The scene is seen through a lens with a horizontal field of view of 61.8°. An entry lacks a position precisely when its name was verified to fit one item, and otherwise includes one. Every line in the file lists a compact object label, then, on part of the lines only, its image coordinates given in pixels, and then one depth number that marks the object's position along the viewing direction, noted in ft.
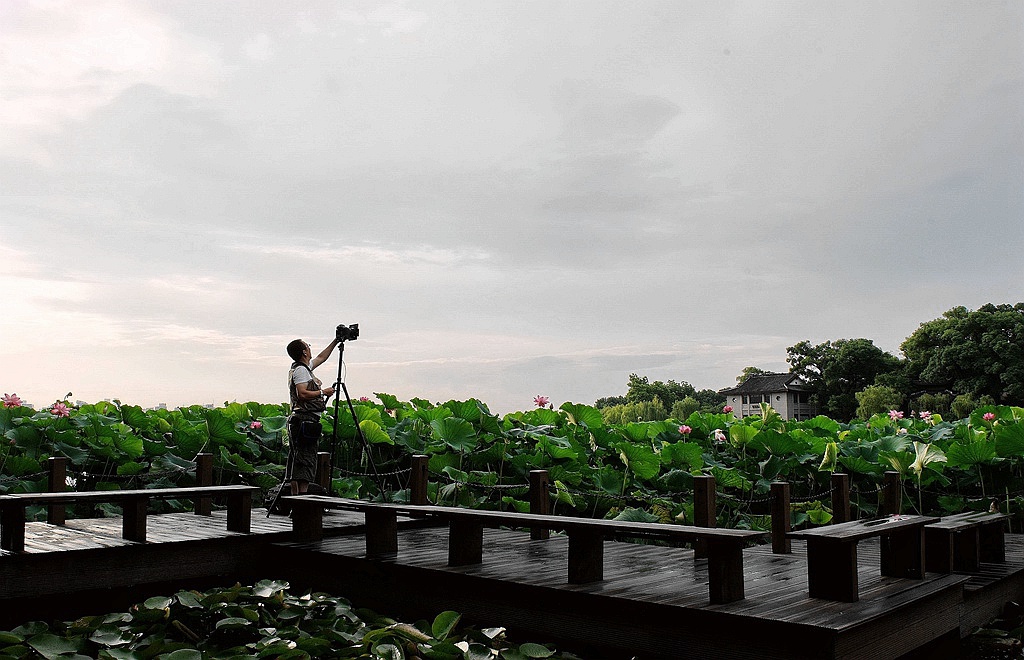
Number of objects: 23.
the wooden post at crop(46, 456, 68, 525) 21.12
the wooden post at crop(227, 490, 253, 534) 19.20
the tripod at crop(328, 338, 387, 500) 21.03
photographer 20.51
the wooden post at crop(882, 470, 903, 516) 19.70
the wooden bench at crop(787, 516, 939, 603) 12.43
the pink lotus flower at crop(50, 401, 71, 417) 28.14
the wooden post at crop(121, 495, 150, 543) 17.76
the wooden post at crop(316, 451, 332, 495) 22.89
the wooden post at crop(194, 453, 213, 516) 22.98
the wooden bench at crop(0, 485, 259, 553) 16.51
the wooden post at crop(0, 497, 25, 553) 16.57
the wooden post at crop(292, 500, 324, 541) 19.12
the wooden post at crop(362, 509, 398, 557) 17.11
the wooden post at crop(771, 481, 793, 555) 16.08
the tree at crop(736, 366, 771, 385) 191.11
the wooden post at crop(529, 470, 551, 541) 19.44
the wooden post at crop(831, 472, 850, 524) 19.16
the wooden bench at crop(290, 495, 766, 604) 12.35
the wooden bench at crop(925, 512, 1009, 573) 15.02
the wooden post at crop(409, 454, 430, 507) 20.39
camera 21.03
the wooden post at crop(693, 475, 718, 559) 16.98
